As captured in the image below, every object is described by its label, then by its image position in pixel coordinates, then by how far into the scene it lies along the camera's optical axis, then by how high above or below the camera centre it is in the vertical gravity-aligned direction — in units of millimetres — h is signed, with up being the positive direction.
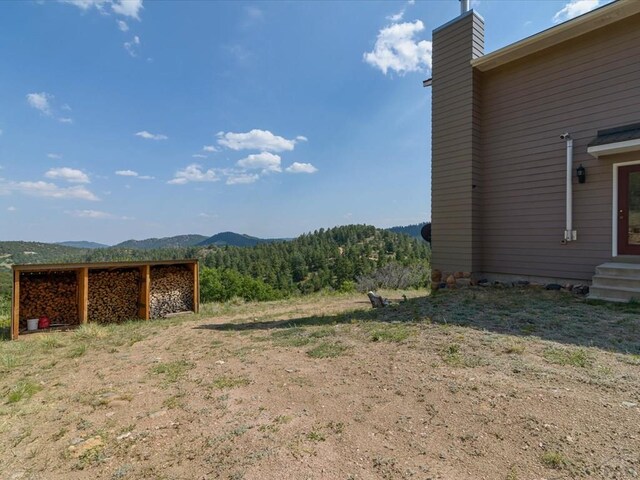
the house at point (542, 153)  6133 +1885
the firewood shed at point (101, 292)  6594 -1135
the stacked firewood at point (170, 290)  7613 -1202
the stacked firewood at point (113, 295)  7051 -1212
